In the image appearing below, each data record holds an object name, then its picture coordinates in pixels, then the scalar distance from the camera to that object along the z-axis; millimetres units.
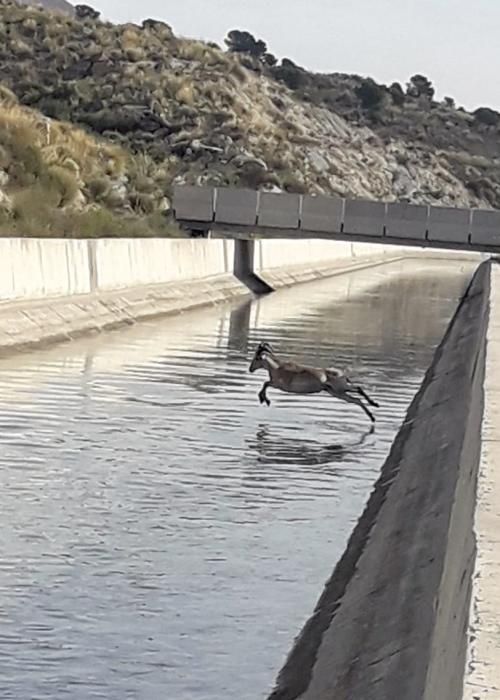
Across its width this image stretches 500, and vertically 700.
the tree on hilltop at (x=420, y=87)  186475
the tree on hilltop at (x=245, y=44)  184875
